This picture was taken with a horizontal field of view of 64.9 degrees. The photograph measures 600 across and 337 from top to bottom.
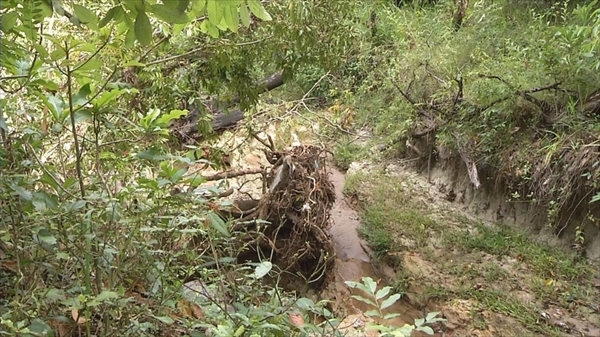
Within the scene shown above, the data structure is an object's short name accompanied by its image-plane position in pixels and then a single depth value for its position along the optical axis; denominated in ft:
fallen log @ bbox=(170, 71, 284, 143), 10.01
